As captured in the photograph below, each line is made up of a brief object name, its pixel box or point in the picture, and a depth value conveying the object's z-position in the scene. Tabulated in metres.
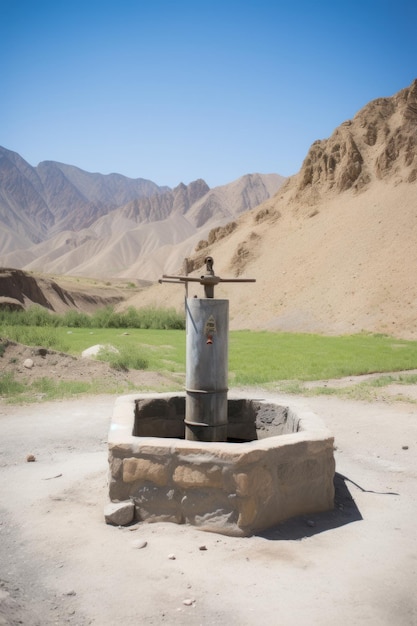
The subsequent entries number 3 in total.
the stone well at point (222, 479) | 5.40
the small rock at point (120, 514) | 5.59
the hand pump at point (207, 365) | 6.33
